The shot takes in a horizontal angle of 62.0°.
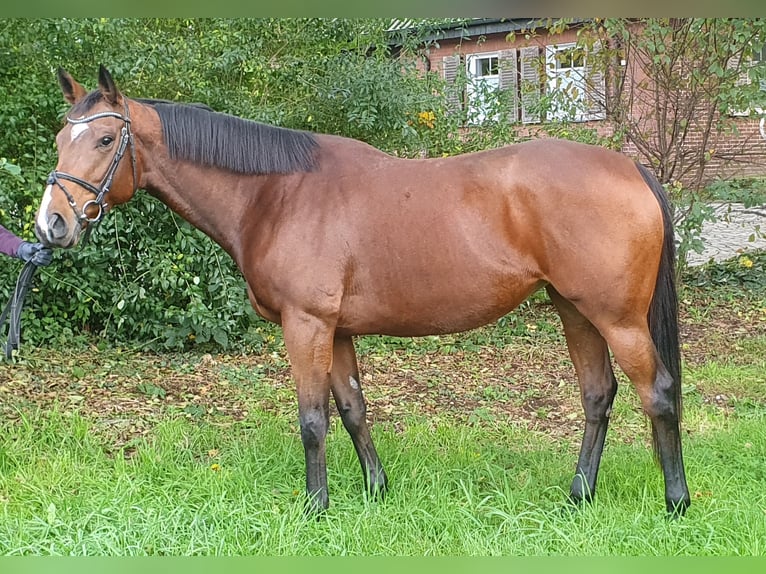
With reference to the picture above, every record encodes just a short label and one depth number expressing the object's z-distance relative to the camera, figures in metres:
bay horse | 3.05
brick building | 6.92
